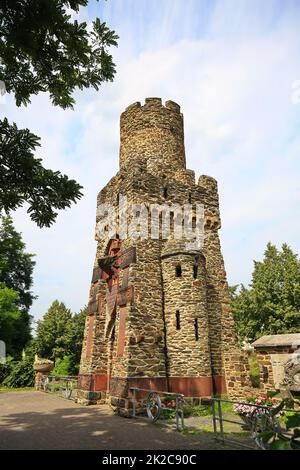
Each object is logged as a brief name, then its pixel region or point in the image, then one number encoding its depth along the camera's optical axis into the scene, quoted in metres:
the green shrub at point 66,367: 26.25
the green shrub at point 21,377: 23.11
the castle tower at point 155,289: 11.77
